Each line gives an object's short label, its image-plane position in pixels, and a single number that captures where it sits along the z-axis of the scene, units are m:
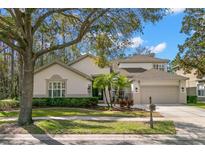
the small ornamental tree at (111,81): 13.39
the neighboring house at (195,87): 23.62
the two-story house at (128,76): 16.67
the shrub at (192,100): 20.36
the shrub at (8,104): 13.37
